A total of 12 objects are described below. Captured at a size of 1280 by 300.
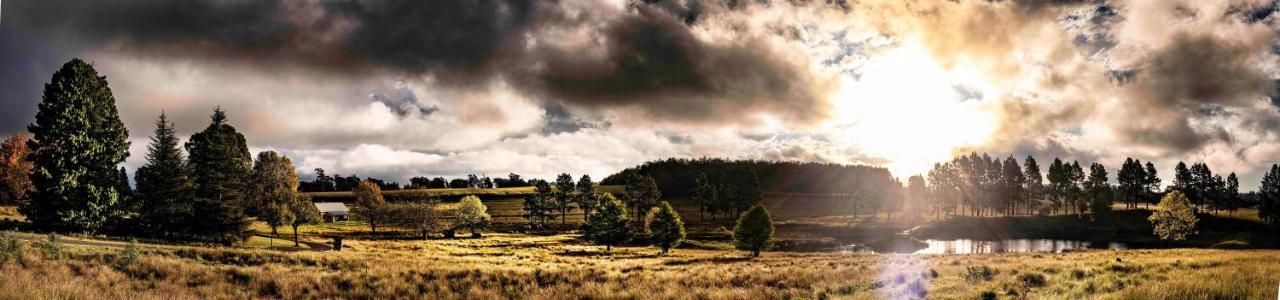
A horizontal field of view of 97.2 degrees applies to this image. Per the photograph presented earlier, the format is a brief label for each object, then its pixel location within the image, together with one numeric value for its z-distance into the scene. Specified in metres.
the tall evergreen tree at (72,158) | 37.25
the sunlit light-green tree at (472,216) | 89.19
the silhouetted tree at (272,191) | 58.59
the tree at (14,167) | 56.56
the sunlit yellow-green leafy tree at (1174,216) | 62.79
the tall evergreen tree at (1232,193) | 65.38
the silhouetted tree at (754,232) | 58.78
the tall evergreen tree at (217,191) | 46.81
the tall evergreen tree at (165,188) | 43.91
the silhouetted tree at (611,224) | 68.19
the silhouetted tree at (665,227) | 64.25
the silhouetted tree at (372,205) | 86.31
